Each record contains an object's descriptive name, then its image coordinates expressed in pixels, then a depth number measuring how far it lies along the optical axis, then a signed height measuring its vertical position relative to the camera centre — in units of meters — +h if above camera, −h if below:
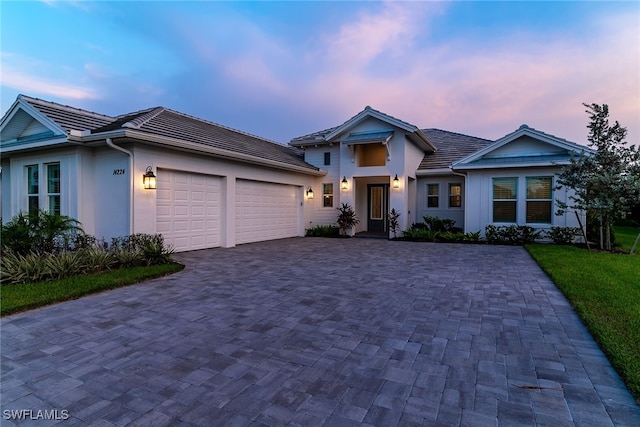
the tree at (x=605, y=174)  8.90 +1.03
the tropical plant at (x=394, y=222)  13.66 -0.64
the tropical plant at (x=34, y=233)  7.48 -0.67
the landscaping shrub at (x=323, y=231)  14.84 -1.16
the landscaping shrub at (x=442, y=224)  14.09 -0.74
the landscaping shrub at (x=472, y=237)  12.29 -1.14
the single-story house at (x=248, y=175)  8.66 +1.15
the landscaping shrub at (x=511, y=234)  11.76 -1.00
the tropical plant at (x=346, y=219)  14.52 -0.55
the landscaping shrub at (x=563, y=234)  11.24 -0.92
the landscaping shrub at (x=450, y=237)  12.42 -1.15
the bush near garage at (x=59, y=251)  5.91 -1.05
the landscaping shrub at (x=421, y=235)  12.88 -1.13
